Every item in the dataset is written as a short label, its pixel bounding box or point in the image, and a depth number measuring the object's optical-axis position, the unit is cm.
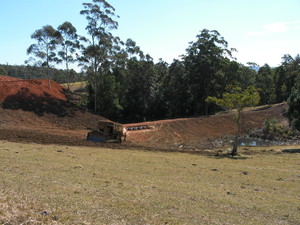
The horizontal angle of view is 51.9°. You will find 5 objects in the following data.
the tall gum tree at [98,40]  5694
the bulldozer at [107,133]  3362
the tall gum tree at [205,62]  6506
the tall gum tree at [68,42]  5681
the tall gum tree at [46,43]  5578
